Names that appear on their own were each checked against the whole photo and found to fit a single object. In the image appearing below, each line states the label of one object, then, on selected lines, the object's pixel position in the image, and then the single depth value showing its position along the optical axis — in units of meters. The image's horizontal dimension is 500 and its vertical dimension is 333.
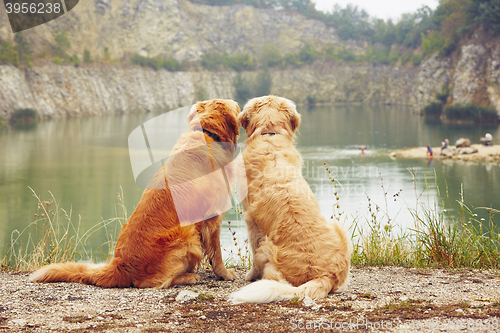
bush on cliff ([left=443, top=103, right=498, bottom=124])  55.00
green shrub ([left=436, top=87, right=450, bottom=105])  64.56
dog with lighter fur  4.15
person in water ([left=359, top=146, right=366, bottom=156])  38.94
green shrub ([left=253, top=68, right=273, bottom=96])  125.44
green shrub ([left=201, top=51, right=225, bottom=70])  121.12
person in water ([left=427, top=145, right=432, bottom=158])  35.94
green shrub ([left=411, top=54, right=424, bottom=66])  119.28
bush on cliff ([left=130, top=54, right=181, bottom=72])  107.75
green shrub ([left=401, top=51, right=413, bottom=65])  127.38
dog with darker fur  4.61
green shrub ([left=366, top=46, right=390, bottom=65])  134.50
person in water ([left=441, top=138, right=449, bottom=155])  36.10
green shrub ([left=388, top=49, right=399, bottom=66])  132.12
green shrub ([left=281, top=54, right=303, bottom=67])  135.38
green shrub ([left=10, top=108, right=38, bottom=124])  66.69
